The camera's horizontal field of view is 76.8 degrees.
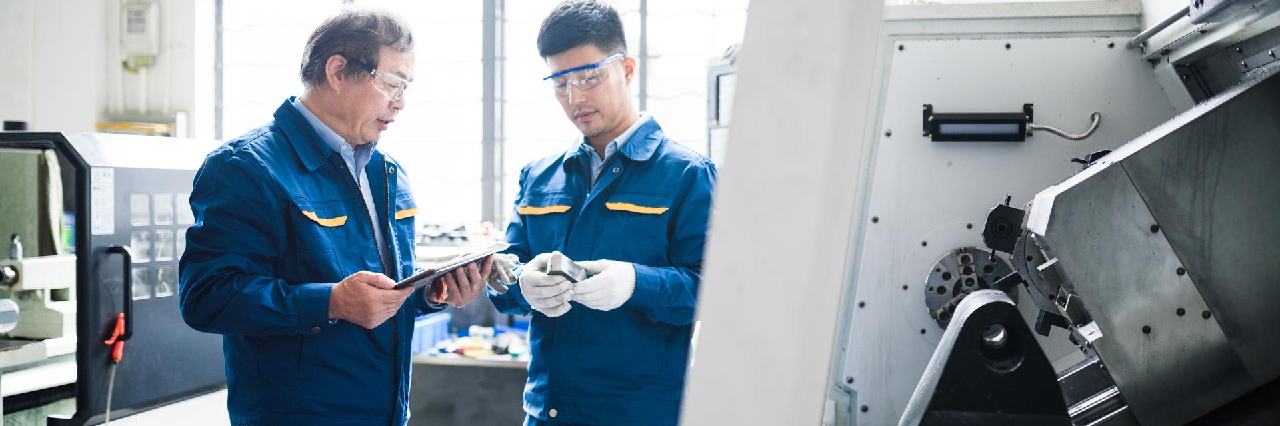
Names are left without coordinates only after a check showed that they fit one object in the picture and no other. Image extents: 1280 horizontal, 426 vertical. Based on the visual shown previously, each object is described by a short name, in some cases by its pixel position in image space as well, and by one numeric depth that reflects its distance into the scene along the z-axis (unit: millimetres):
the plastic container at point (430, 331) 3773
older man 1482
